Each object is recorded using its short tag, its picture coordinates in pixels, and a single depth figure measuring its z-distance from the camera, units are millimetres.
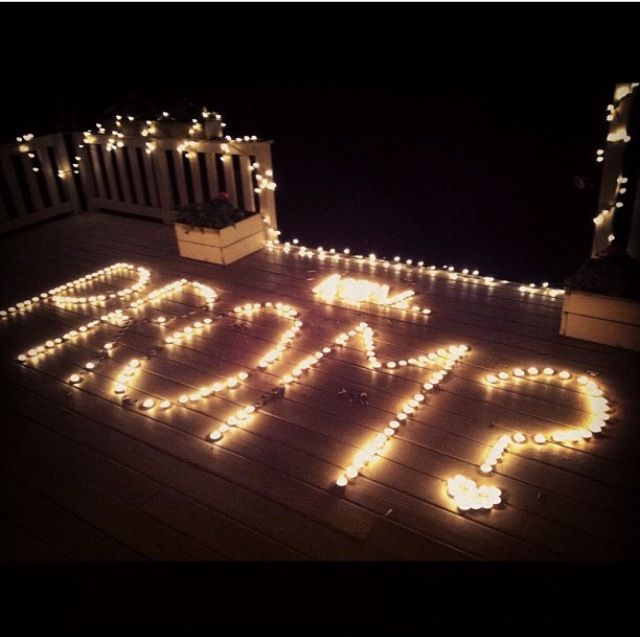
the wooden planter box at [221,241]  4676
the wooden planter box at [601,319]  3074
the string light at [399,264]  3947
